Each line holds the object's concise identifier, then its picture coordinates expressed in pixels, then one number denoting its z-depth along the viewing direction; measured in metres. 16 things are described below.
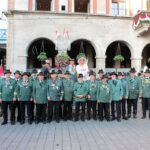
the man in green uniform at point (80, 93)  6.70
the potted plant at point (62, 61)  8.85
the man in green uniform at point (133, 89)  7.20
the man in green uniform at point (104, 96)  6.68
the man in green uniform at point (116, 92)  6.84
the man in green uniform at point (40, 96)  6.33
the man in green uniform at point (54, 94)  6.49
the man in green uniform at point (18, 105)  6.64
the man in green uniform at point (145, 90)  7.16
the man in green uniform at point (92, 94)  6.86
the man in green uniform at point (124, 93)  7.02
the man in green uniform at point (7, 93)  6.28
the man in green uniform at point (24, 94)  6.32
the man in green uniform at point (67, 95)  6.75
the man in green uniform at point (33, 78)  6.77
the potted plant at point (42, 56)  12.36
